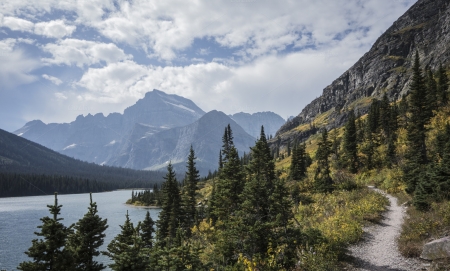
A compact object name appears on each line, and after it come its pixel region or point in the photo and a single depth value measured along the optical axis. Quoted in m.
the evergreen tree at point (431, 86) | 51.99
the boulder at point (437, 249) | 11.18
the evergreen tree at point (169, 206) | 44.87
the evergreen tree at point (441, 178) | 17.75
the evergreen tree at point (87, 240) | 14.24
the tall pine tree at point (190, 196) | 50.22
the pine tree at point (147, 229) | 42.03
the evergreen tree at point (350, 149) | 48.38
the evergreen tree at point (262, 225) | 14.53
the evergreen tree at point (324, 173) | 35.88
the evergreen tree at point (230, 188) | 28.11
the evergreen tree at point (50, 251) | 11.34
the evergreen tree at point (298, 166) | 53.39
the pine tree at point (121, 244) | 12.50
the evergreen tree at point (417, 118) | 33.03
